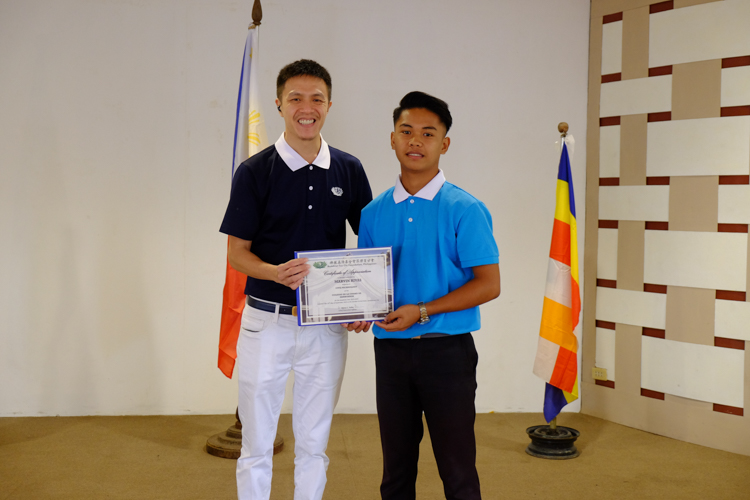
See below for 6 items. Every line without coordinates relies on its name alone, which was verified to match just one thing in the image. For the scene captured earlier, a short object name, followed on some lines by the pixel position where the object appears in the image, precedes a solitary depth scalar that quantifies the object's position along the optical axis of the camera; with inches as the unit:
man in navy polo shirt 87.1
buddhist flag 138.4
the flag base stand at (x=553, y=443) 137.4
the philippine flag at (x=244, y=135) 133.3
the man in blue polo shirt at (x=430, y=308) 77.7
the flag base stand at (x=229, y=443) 133.6
